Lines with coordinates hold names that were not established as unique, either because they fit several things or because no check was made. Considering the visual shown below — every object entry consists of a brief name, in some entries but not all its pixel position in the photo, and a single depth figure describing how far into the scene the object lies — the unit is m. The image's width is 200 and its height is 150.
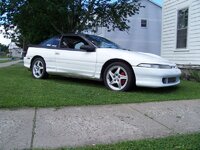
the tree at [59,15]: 7.55
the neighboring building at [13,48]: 56.61
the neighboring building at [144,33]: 16.28
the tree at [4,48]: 76.39
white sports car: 4.63
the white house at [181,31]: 7.16
